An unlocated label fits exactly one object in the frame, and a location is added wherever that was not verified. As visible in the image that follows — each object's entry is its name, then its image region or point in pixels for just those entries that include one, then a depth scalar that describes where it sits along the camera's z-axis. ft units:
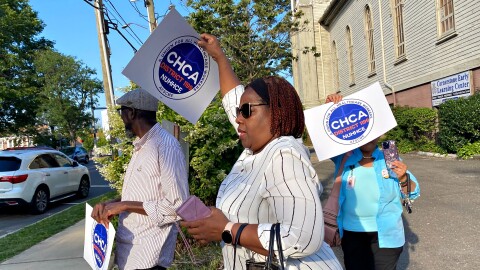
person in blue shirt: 9.20
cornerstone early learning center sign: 44.60
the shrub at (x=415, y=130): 51.78
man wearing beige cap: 7.68
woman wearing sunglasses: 4.49
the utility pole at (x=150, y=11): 42.54
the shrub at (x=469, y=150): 40.73
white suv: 34.09
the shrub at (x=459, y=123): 40.50
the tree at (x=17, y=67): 88.69
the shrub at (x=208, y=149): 19.12
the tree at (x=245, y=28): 51.62
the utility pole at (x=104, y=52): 43.84
